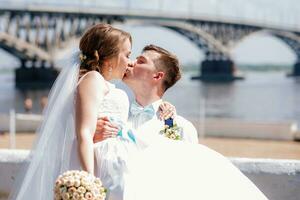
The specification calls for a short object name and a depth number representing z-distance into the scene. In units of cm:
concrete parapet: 355
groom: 260
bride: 240
